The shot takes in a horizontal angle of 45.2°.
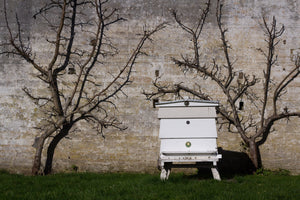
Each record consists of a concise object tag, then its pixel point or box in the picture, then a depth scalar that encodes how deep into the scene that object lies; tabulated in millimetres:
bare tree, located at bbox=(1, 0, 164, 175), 10484
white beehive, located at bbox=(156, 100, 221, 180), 7633
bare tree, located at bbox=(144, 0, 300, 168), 10344
